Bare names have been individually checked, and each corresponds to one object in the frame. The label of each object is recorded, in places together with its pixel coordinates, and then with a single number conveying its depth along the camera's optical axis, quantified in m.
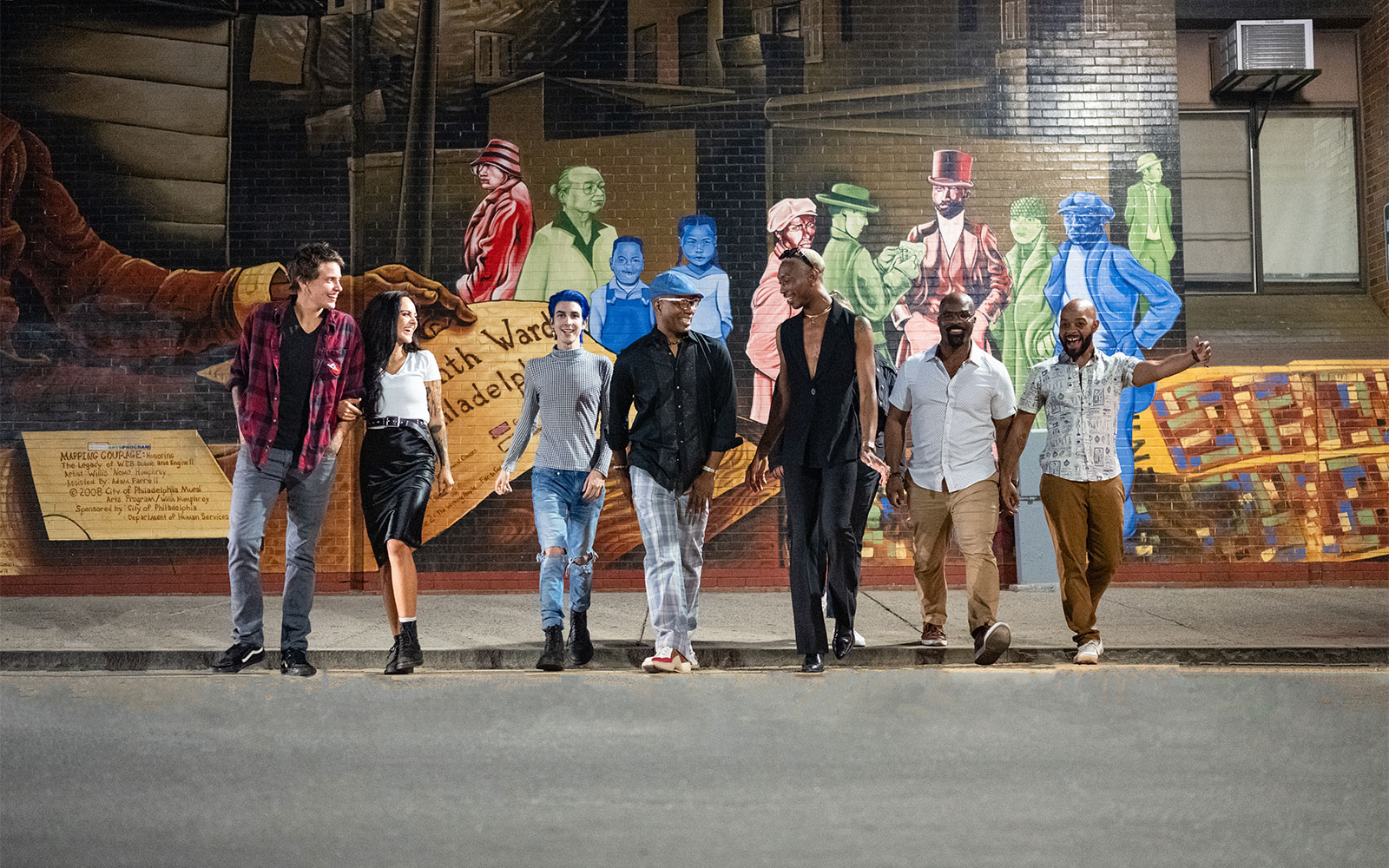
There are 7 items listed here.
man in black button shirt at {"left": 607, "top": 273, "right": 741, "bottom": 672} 6.82
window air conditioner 10.99
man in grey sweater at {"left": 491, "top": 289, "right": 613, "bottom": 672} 7.09
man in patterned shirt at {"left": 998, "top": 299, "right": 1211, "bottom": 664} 7.10
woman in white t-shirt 6.87
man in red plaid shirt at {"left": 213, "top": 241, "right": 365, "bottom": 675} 6.71
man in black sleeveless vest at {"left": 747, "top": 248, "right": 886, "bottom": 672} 6.83
